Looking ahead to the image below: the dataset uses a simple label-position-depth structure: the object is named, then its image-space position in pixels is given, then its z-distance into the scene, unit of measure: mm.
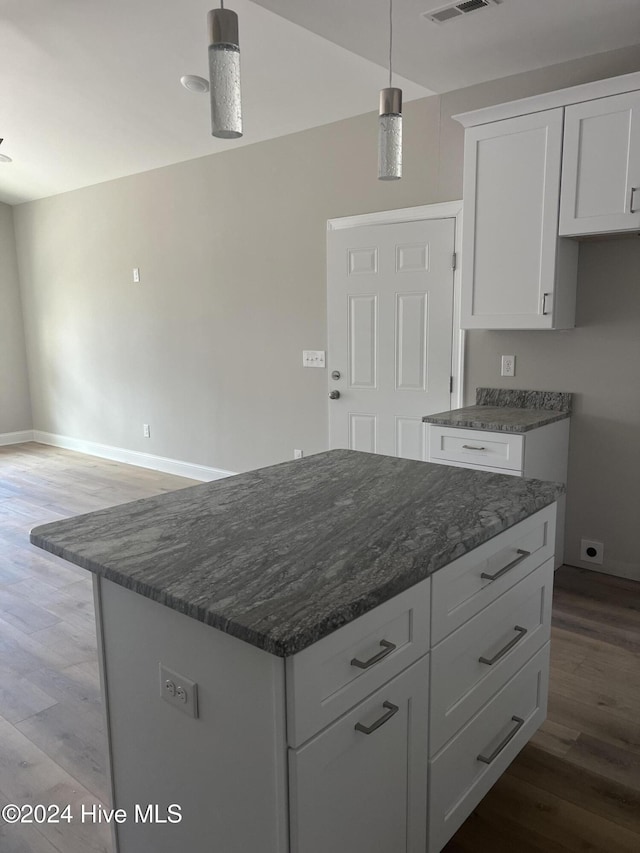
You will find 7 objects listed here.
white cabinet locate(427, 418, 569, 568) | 3072
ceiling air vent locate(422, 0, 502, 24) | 2580
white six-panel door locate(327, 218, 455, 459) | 3906
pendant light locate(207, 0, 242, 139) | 1234
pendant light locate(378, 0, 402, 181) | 1695
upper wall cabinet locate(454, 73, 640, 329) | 2852
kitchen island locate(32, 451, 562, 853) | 1102
